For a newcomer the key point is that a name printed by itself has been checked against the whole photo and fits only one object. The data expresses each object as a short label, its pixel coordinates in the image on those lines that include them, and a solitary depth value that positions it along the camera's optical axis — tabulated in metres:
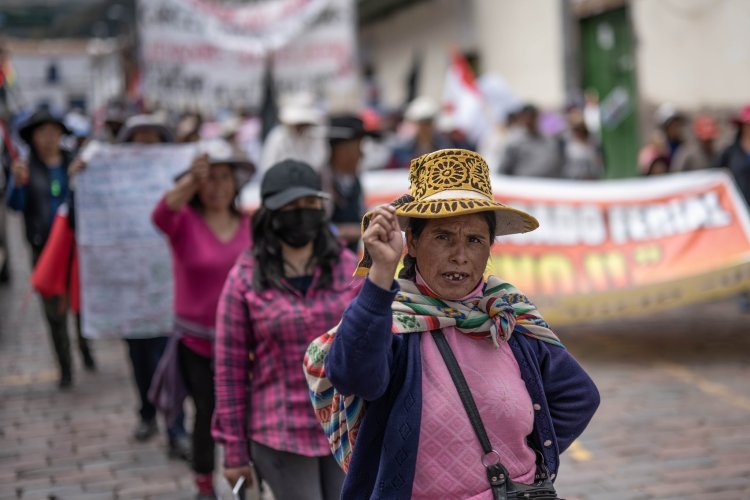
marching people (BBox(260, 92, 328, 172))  9.34
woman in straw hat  2.69
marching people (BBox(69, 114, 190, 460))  6.89
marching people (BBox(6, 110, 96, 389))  8.29
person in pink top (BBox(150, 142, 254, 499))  5.38
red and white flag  15.35
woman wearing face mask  4.02
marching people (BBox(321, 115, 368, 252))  7.04
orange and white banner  8.71
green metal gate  16.03
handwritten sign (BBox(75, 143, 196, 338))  7.21
